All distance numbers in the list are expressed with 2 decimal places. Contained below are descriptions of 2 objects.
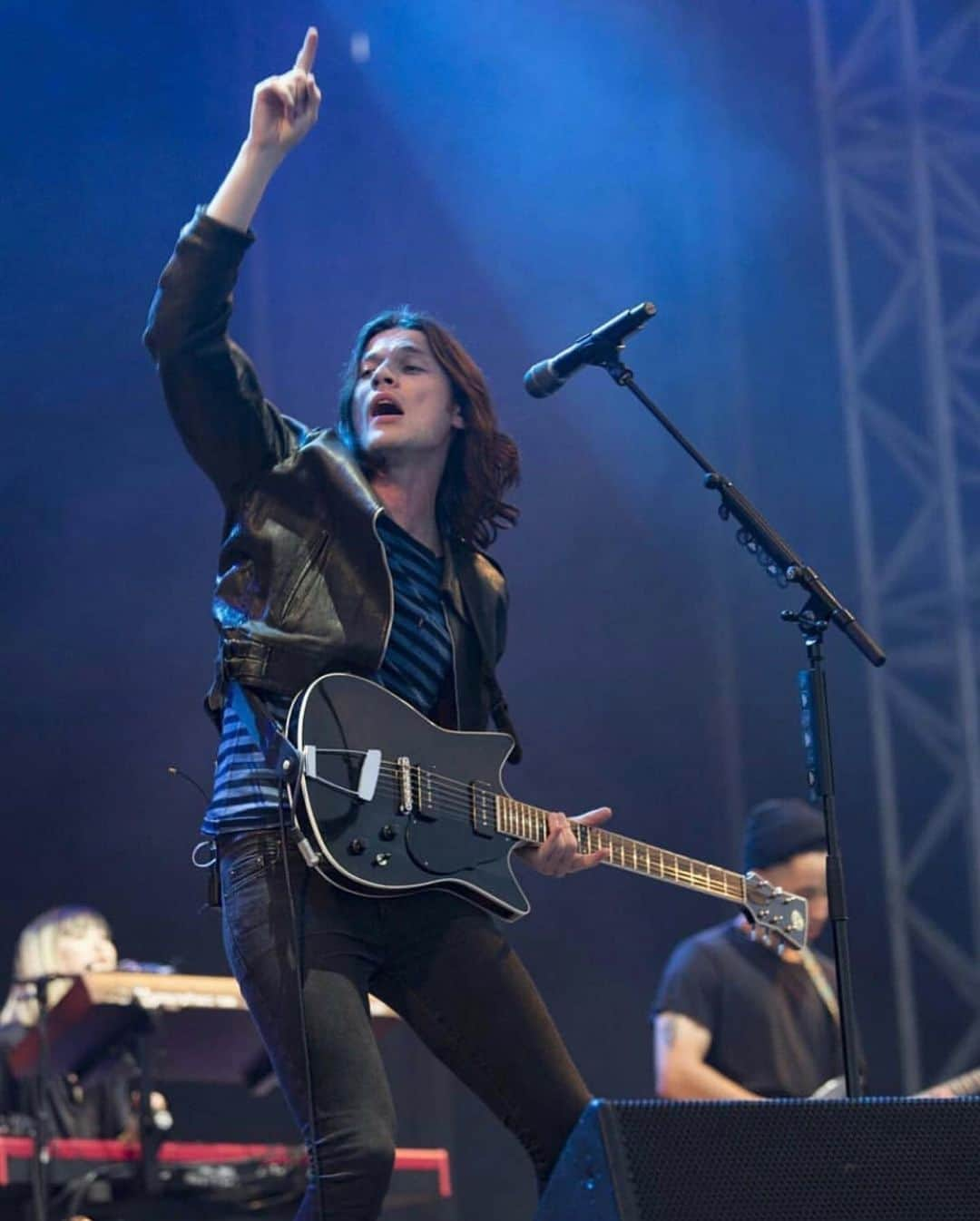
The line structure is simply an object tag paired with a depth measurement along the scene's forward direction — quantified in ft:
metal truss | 23.72
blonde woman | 19.24
